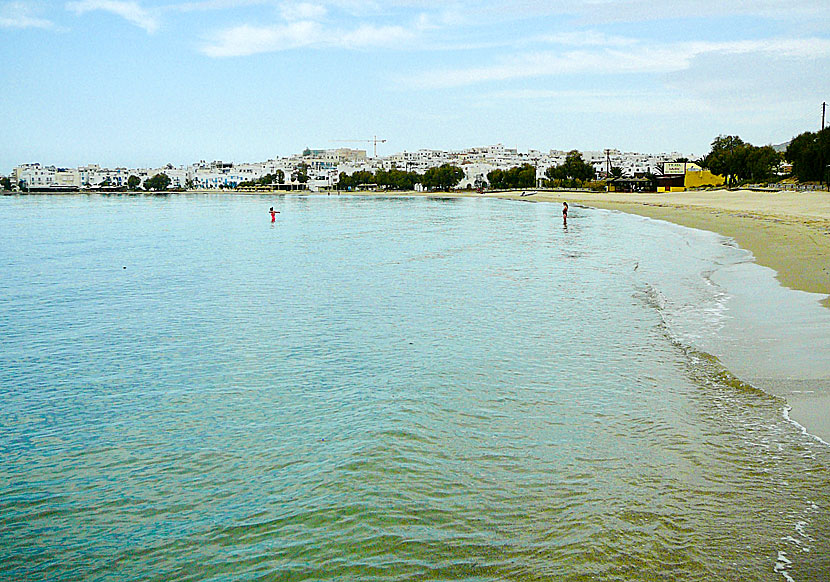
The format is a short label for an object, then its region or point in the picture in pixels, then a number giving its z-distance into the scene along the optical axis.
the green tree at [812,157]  63.81
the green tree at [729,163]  92.12
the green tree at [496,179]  179.12
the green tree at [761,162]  88.31
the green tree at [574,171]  140.38
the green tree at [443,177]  183.88
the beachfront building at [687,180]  106.00
